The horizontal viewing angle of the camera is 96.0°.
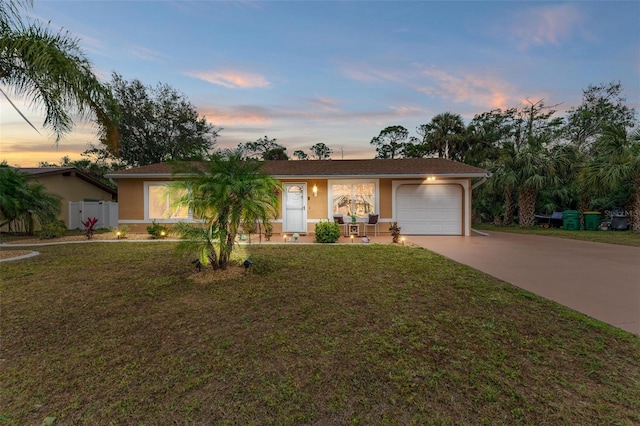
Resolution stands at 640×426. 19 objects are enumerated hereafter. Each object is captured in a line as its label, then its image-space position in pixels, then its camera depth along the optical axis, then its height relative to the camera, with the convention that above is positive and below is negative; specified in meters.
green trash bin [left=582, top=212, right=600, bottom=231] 15.14 -0.61
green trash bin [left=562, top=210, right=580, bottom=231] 15.58 -0.59
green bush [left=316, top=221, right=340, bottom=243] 9.89 -0.68
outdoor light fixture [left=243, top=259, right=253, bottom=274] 5.71 -0.99
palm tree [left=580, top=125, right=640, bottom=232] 12.91 +1.92
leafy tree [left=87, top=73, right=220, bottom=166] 24.16 +8.09
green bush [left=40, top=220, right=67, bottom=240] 11.16 -0.55
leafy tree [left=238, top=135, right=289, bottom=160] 34.84 +8.46
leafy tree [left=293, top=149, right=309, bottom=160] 40.35 +8.39
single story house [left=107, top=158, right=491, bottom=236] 12.43 +0.55
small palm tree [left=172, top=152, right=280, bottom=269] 5.07 +0.32
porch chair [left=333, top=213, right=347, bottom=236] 11.64 -0.31
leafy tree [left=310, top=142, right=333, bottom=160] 35.07 +7.72
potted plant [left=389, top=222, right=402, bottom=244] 9.96 -0.74
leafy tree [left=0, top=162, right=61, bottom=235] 9.69 +0.61
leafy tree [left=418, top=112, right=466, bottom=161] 22.44 +5.90
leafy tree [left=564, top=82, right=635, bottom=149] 23.78 +7.98
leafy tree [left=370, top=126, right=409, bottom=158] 32.50 +8.14
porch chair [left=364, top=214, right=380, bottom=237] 11.77 -0.40
